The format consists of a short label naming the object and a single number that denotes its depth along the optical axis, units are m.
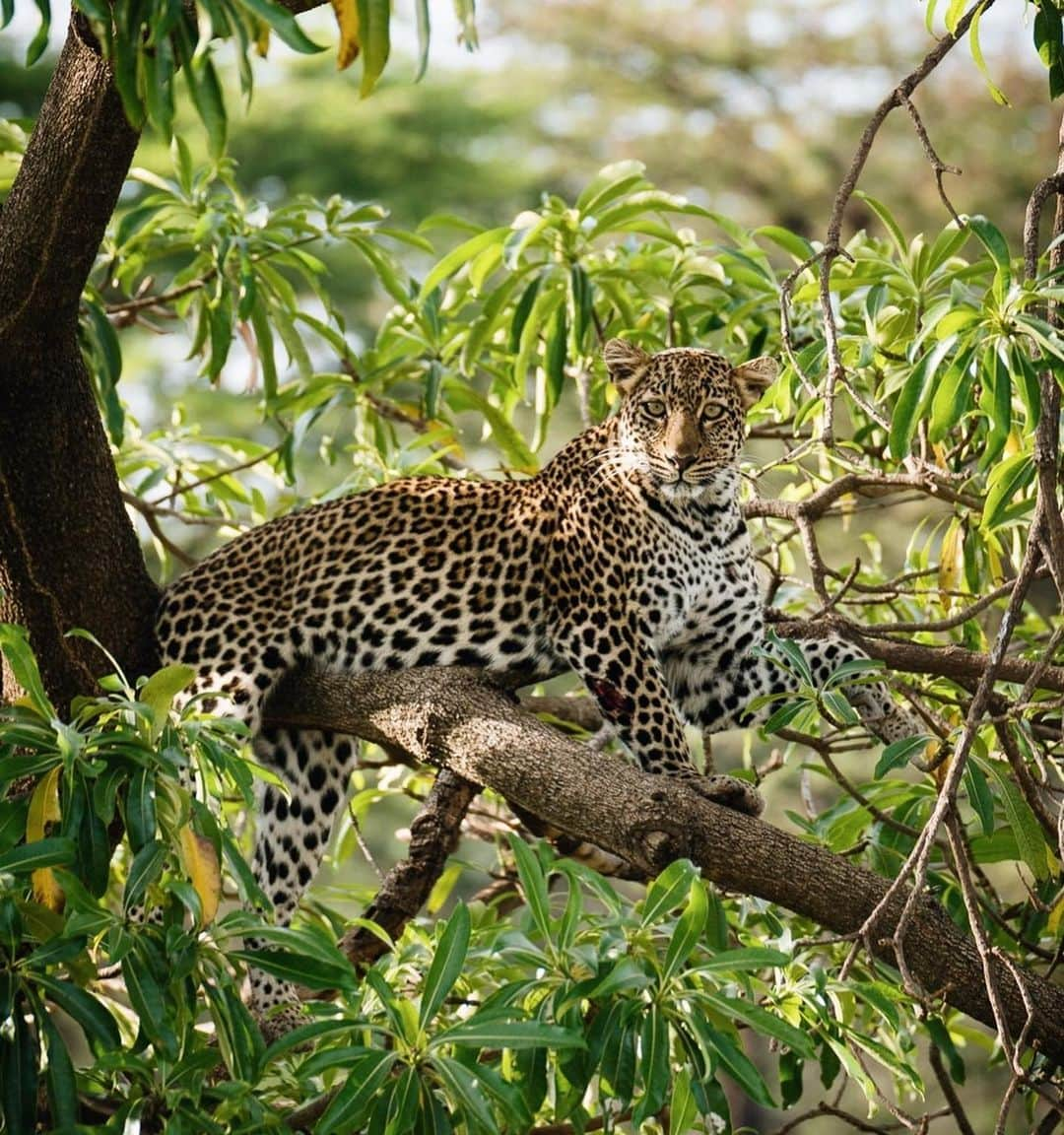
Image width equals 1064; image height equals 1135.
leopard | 12.25
